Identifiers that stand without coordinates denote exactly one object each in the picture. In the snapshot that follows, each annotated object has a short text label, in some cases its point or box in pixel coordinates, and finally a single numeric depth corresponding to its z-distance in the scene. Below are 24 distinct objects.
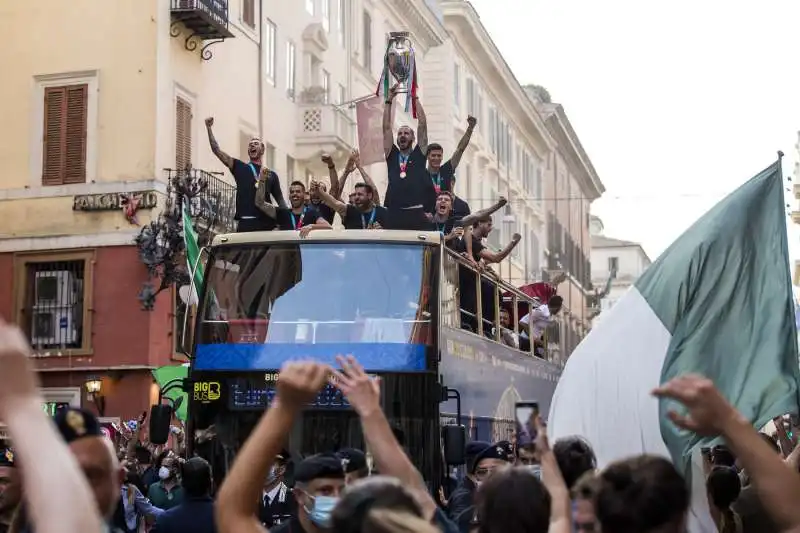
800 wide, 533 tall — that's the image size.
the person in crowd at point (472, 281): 15.62
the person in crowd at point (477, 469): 9.42
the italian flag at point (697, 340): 8.20
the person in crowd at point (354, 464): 6.91
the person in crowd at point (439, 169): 17.06
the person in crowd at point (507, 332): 17.94
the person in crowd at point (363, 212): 16.05
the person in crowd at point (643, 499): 3.85
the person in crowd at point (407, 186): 16.33
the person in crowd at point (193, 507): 7.50
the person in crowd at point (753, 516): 7.77
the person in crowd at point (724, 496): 7.60
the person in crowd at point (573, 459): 5.59
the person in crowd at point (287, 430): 4.11
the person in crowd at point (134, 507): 12.64
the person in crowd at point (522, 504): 4.38
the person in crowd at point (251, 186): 16.33
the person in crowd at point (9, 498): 5.55
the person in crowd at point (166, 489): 13.74
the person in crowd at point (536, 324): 19.41
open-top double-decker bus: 13.52
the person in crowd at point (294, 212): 16.14
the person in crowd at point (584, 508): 4.59
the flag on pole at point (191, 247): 16.87
